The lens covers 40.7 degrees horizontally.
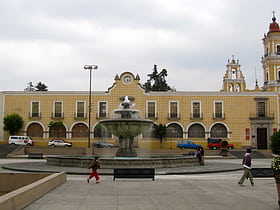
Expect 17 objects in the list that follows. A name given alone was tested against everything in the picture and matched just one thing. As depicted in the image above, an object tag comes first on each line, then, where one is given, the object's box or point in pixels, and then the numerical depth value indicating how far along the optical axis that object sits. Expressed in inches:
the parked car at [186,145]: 1683.1
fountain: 738.8
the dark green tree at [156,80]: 2839.6
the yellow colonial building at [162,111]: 1847.9
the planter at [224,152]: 1432.1
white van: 1704.5
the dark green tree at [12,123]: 1804.5
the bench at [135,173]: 545.6
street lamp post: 1509.6
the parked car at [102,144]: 1606.5
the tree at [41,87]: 3314.0
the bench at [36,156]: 1252.2
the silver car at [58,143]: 1706.4
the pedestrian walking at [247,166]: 495.0
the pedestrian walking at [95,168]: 512.5
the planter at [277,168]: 323.6
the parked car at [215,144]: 1729.8
